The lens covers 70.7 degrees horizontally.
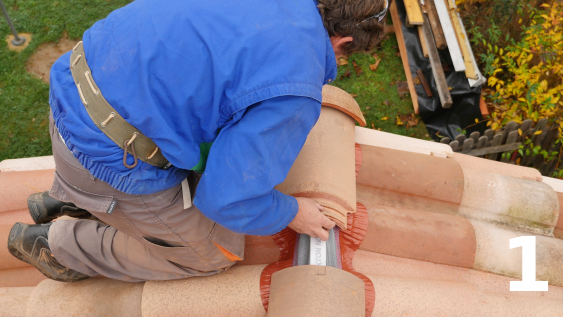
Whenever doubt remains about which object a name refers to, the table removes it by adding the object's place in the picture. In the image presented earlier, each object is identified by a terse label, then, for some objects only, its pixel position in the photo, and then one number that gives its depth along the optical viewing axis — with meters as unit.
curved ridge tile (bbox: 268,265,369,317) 1.82
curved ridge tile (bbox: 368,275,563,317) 2.13
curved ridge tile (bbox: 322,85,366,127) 2.64
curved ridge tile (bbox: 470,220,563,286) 2.51
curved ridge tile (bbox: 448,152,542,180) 3.14
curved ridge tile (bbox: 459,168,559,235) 2.76
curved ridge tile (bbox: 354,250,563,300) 2.42
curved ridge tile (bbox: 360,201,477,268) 2.46
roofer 1.37
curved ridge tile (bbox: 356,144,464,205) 2.76
